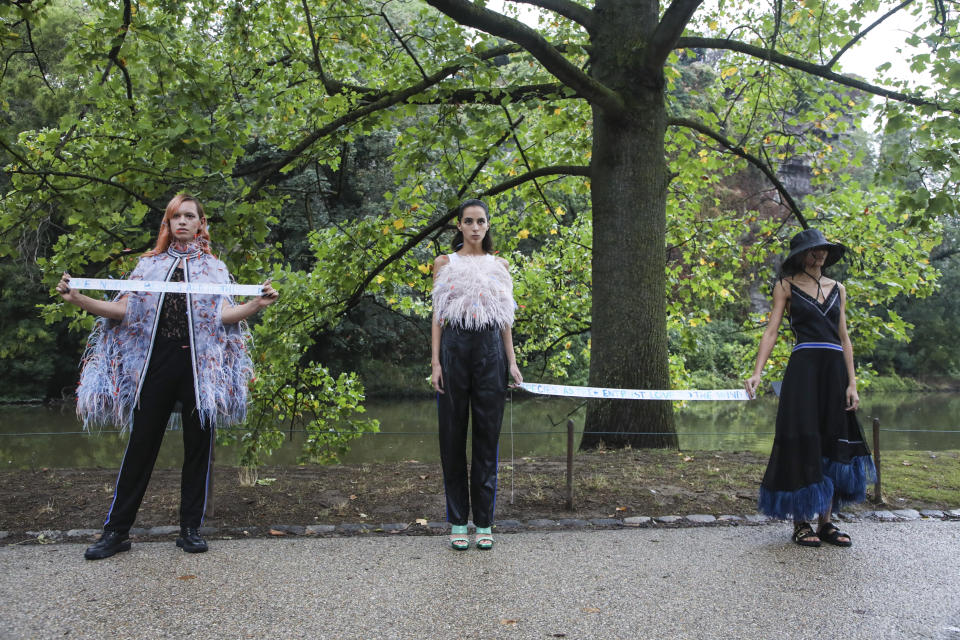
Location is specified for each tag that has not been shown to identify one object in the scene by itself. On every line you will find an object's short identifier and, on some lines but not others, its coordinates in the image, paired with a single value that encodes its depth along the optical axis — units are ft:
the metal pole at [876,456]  18.86
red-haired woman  14.32
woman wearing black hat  15.40
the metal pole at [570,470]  17.53
